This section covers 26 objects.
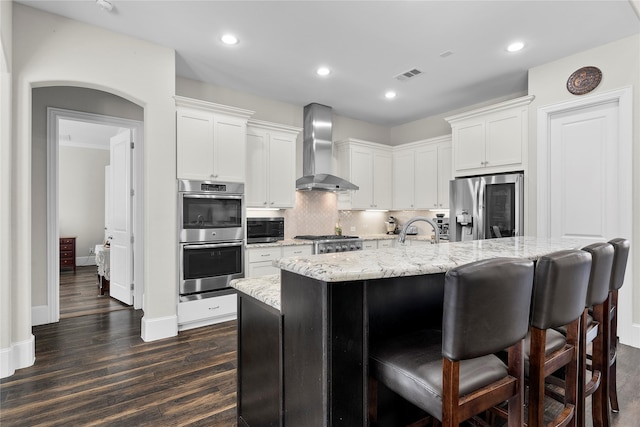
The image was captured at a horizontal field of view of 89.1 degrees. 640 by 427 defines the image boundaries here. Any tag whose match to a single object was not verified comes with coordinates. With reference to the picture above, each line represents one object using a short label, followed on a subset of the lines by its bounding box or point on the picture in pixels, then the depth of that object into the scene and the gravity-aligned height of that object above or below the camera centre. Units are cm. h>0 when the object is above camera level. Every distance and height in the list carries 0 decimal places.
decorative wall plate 338 +141
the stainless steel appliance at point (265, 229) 450 -22
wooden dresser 711 -85
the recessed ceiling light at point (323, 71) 390 +174
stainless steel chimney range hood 499 +104
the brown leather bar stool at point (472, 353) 96 -47
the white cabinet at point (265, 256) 410 -55
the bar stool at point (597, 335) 155 -65
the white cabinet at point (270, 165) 442 +69
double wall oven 360 -26
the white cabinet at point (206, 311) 361 -113
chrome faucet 186 -9
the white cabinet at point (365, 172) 550 +72
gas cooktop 455 -43
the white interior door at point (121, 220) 441 -9
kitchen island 112 -42
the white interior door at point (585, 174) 334 +43
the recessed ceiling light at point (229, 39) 319 +174
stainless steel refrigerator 389 +8
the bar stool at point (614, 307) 184 -56
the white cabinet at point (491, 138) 393 +97
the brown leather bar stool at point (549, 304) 120 -35
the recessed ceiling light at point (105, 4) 264 +173
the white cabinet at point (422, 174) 516 +67
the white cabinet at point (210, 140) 361 +87
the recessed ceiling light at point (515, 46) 331 +172
